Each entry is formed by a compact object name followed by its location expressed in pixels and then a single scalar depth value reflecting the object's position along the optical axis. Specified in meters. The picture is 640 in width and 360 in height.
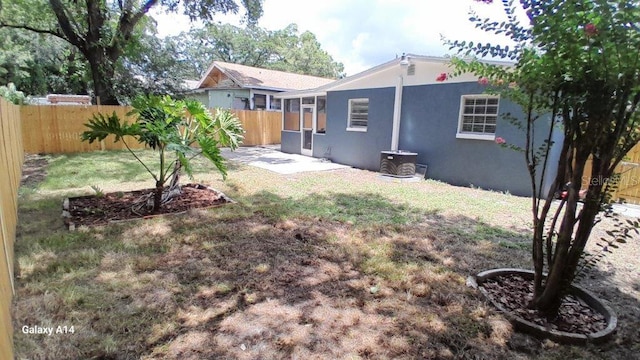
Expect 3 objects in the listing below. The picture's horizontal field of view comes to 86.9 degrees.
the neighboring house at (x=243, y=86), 18.87
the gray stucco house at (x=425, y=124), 7.64
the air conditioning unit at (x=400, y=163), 8.79
